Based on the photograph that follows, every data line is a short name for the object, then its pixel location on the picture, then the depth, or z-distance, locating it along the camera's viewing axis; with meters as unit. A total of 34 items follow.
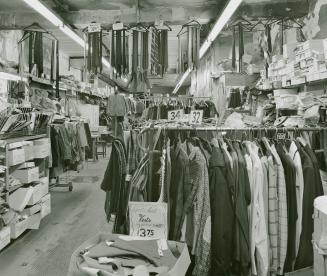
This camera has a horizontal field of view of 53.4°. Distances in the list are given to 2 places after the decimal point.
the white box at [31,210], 3.95
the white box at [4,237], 3.39
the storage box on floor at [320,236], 1.63
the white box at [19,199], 3.78
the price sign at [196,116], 3.26
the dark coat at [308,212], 2.46
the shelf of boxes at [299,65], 3.80
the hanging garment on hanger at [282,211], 2.46
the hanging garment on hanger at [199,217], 2.38
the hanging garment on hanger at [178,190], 2.43
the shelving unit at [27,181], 3.52
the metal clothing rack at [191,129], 2.68
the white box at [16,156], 3.59
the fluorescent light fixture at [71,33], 5.45
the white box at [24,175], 3.91
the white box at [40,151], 4.31
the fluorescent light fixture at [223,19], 4.18
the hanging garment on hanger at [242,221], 2.39
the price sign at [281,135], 3.06
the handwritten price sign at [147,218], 2.26
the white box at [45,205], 4.30
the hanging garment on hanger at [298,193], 2.48
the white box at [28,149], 3.97
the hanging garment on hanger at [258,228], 2.42
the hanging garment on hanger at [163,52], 4.73
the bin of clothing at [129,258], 1.75
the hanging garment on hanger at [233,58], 5.14
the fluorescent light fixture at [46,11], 4.26
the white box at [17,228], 3.66
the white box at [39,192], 4.02
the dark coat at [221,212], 2.40
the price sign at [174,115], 3.71
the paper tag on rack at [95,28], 4.72
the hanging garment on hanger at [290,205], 2.49
